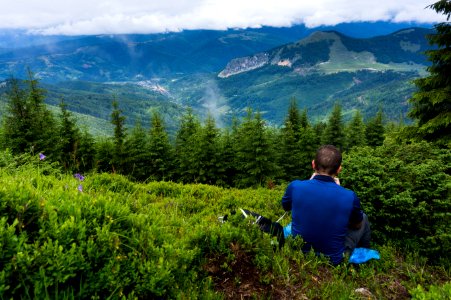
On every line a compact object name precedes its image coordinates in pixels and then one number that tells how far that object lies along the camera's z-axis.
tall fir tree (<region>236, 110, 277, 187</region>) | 28.03
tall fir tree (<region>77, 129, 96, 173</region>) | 29.34
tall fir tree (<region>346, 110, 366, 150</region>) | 38.47
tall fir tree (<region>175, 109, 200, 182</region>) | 29.39
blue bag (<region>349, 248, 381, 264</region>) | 4.82
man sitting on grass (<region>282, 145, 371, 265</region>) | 4.44
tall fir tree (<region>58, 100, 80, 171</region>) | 27.02
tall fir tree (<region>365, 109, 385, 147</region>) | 42.72
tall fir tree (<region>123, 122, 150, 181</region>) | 30.34
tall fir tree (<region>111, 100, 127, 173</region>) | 30.53
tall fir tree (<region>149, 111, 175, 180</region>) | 30.70
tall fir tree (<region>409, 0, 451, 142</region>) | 12.10
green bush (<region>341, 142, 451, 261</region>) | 5.84
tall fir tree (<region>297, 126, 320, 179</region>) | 32.00
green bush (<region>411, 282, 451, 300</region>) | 2.90
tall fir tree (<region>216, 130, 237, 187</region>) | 29.75
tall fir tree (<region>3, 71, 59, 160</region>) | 22.06
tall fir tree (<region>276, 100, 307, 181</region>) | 32.33
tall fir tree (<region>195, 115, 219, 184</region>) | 28.81
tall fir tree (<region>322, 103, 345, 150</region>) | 35.47
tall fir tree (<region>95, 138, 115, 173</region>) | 30.86
